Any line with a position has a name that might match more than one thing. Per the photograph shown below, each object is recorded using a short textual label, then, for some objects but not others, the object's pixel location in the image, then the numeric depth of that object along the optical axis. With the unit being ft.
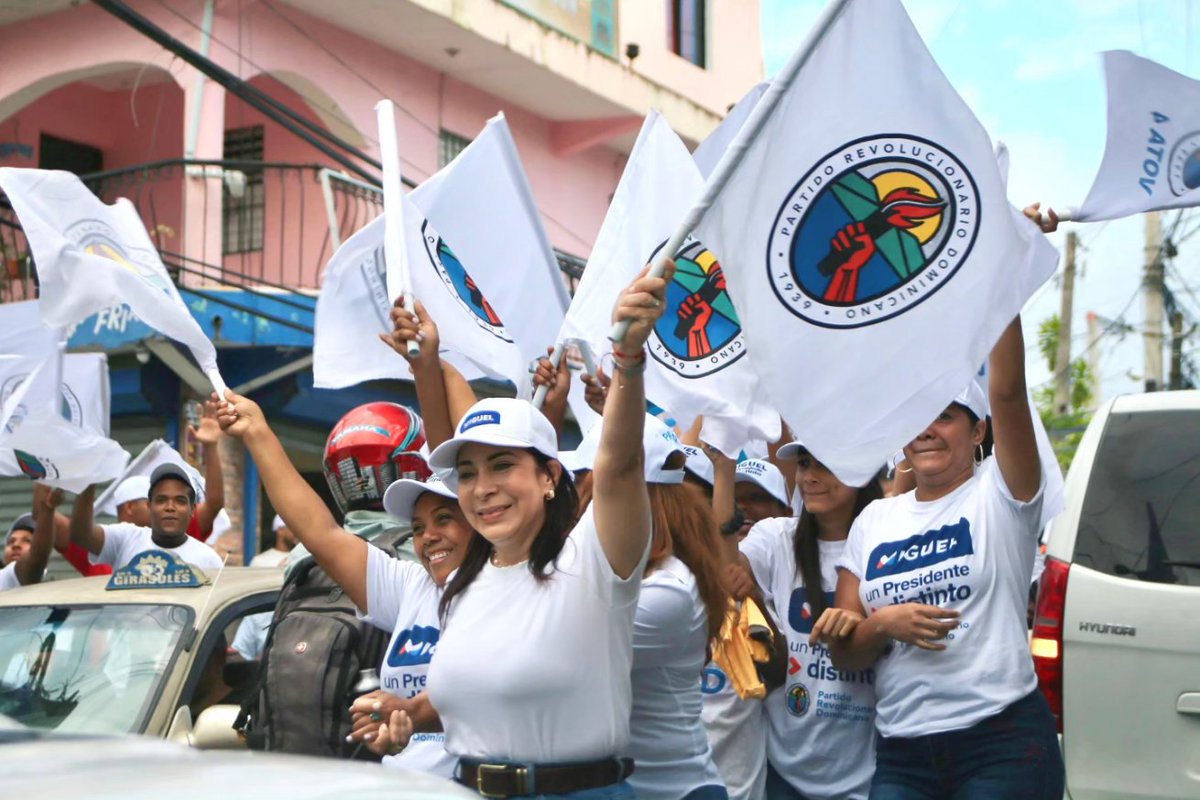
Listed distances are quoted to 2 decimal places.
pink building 47.75
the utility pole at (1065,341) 93.09
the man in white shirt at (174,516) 24.85
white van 16.89
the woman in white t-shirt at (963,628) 14.23
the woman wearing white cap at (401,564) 14.26
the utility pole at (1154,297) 67.15
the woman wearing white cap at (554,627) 11.82
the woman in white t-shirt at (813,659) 16.01
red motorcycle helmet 16.48
